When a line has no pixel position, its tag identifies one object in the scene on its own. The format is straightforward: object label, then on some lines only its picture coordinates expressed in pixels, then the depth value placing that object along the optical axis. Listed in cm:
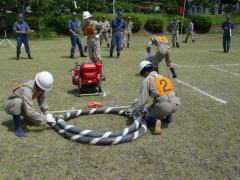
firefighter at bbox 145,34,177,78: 822
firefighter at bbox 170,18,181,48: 1920
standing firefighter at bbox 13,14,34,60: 1248
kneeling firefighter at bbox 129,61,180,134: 465
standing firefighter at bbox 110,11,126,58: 1329
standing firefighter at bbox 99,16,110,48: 1792
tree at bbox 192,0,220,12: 4438
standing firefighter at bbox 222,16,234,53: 1582
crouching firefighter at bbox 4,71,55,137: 439
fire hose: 426
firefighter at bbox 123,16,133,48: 1958
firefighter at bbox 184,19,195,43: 2338
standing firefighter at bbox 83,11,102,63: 938
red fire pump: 653
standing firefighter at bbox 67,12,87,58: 1323
